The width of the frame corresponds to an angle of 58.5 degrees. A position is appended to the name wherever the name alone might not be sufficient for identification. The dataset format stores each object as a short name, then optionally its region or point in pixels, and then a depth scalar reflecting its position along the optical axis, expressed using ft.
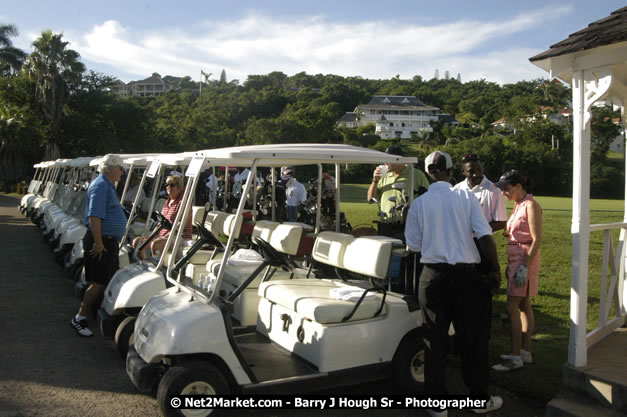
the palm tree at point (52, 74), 124.77
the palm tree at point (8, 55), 169.89
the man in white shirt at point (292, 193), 41.11
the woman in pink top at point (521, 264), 15.37
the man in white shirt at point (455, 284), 12.55
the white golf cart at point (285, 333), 12.21
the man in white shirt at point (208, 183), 47.60
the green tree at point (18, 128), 117.08
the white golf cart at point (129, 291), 16.10
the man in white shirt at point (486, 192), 17.13
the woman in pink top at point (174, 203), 21.11
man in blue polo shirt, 18.40
